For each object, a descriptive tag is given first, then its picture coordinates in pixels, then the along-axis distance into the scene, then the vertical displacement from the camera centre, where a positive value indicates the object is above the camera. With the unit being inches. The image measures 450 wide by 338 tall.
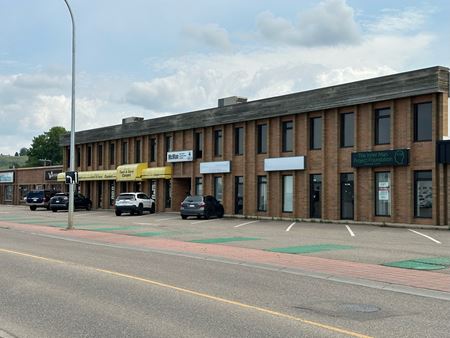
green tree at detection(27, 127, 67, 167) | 4795.8 +335.7
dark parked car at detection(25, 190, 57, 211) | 2050.9 -35.5
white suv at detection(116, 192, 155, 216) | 1617.9 -37.6
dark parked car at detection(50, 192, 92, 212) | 1889.8 -41.4
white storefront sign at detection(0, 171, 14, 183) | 2770.7 +53.8
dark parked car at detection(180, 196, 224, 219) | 1400.1 -40.5
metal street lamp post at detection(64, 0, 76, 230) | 1075.3 +81.6
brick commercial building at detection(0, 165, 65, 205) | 2486.5 +32.4
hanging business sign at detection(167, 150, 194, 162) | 1670.8 +97.0
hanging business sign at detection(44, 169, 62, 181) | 2444.6 +58.3
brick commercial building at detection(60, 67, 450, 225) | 1095.6 +84.5
